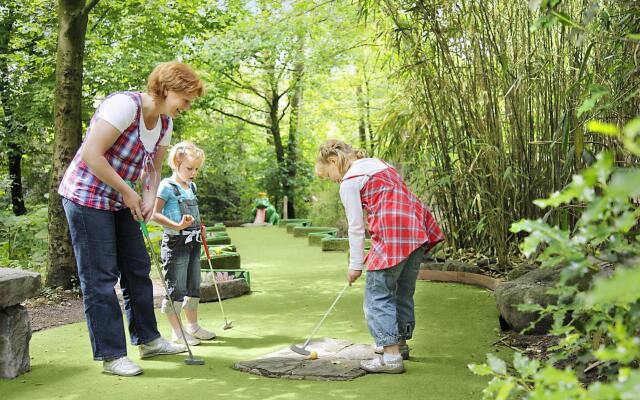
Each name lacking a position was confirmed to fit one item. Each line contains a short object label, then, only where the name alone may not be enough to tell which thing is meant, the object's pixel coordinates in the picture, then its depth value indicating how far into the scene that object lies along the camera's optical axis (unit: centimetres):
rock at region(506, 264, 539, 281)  486
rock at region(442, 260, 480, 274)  603
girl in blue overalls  416
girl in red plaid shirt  342
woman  333
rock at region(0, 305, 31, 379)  344
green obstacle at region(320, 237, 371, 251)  920
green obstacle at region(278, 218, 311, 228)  1358
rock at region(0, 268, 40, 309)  337
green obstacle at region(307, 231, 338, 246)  1005
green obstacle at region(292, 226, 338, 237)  1133
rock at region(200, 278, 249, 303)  550
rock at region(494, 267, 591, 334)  382
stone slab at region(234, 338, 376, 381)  333
